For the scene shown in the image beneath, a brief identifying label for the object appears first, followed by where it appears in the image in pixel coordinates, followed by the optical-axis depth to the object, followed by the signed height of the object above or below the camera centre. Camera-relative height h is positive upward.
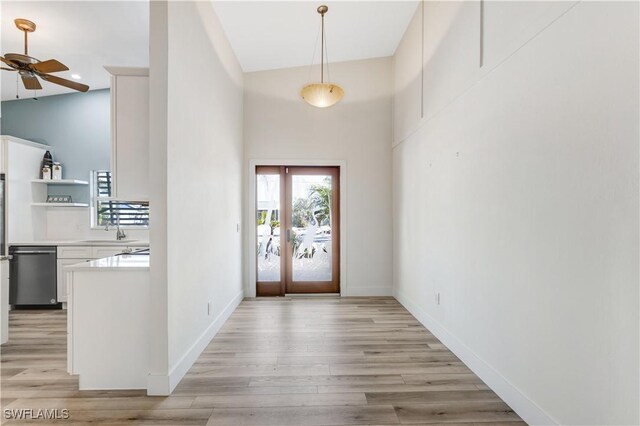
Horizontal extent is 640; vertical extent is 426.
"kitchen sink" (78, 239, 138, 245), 4.47 -0.37
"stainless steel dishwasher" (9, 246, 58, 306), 4.34 -0.84
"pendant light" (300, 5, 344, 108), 3.88 +1.57
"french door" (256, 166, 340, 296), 5.03 -0.15
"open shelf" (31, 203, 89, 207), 4.68 +0.20
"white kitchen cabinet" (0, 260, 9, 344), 3.07 -0.82
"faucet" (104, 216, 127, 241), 4.83 -0.24
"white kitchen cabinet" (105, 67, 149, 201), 2.34 +0.63
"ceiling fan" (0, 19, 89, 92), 2.95 +1.52
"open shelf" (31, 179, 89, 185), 4.68 +0.55
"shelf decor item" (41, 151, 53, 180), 4.77 +0.82
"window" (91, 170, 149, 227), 5.02 +0.11
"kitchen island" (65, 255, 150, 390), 2.27 -0.81
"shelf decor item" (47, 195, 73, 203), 4.89 +0.29
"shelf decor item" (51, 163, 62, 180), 4.81 +0.71
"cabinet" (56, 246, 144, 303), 4.37 -0.55
